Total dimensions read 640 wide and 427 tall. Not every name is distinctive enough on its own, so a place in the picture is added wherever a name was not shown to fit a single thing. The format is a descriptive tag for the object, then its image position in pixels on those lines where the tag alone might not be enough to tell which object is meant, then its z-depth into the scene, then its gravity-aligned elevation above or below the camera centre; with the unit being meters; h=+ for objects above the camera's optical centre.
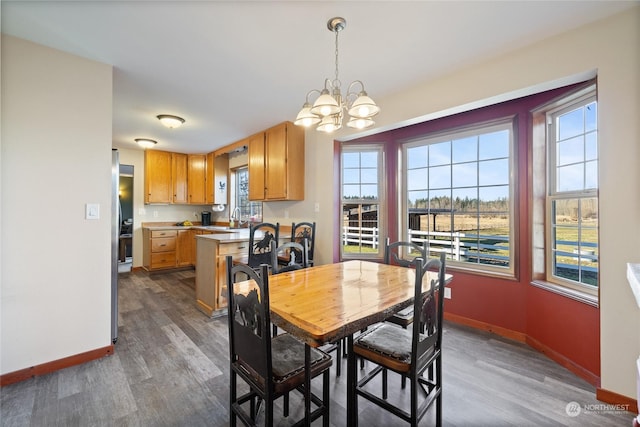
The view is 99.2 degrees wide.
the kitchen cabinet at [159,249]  5.02 -0.67
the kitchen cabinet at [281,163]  3.71 +0.72
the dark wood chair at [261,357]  1.15 -0.71
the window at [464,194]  2.75 +0.22
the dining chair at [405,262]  1.89 -0.54
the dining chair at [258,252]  2.72 -0.41
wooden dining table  1.11 -0.45
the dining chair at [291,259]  2.02 -0.37
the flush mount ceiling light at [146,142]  4.58 +1.22
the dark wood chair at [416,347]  1.29 -0.71
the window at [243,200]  5.29 +0.29
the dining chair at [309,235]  3.41 -0.28
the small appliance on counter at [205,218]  6.10 -0.10
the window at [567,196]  2.07 +0.15
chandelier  1.60 +0.65
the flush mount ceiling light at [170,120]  3.48 +1.21
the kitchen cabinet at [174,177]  5.30 +0.73
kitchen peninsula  3.05 -0.60
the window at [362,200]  3.57 +0.18
